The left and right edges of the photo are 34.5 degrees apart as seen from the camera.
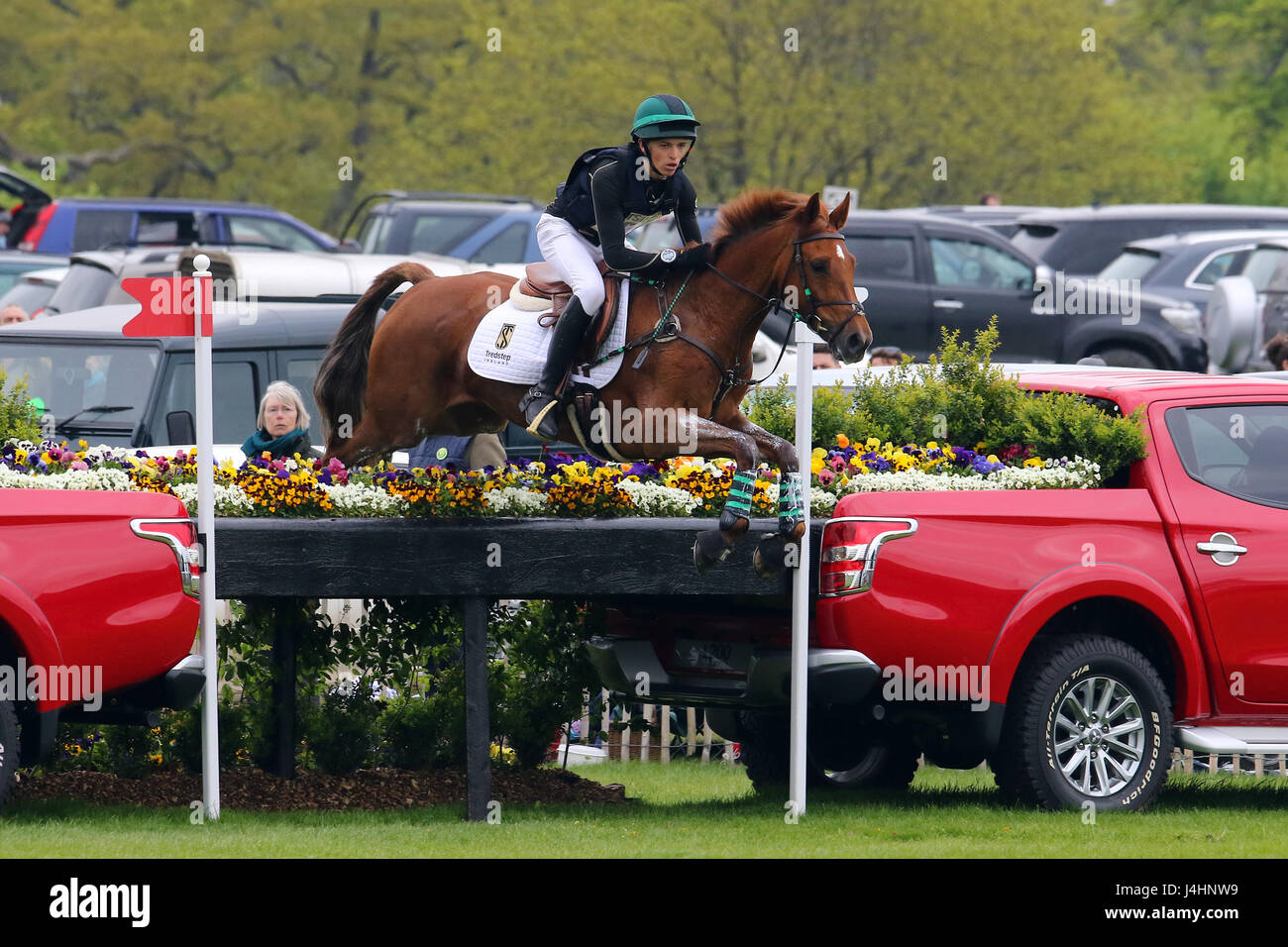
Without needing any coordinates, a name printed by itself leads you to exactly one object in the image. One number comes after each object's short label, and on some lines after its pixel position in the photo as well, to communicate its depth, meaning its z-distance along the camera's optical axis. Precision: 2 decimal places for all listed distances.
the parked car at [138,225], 26.36
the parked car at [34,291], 19.84
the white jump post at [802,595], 8.36
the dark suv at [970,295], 21.59
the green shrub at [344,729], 9.52
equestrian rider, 8.95
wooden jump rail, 8.60
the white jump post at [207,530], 8.34
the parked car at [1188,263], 22.08
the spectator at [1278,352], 13.98
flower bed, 8.80
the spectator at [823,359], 15.80
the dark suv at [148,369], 12.87
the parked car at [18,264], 22.38
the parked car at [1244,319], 18.19
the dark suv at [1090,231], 24.61
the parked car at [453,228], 24.89
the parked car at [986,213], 29.22
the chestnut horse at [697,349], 8.62
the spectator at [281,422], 11.49
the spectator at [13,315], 17.05
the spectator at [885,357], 15.35
